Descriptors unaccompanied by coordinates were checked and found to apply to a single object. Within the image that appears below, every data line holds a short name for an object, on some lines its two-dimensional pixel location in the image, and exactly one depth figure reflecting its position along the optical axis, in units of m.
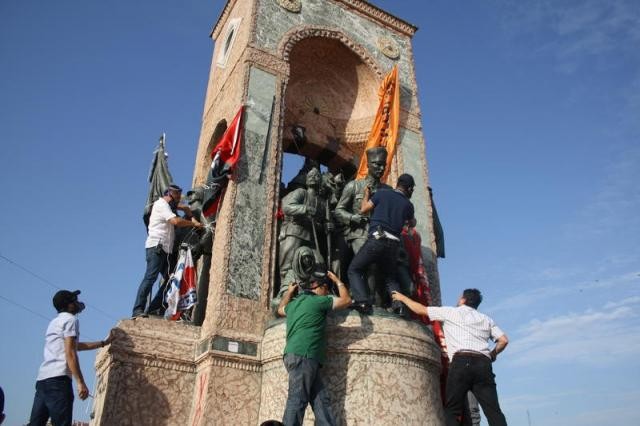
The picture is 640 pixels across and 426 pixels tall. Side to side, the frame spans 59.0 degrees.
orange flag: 9.55
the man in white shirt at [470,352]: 4.82
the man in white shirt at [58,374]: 4.64
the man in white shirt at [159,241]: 7.01
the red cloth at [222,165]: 7.65
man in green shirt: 5.02
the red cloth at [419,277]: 7.59
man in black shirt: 6.33
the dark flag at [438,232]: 9.48
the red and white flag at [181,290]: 7.30
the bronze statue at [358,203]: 7.50
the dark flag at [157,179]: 8.68
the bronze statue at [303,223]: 7.40
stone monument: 5.86
